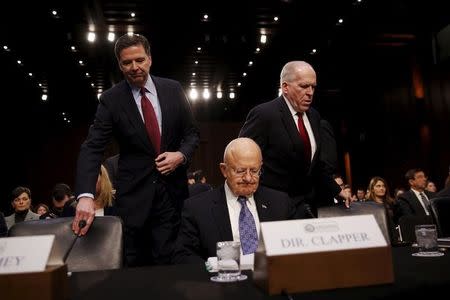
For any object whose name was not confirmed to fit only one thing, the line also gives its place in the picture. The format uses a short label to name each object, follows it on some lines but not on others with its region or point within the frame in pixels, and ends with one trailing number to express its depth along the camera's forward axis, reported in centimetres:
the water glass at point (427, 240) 156
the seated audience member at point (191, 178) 809
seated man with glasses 186
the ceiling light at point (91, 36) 919
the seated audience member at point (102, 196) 301
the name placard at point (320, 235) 108
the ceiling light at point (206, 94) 1400
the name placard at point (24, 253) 103
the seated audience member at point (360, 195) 1114
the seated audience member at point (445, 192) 405
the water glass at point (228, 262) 127
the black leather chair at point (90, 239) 178
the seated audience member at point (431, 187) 797
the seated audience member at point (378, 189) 697
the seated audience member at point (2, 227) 426
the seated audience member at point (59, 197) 617
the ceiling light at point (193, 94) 1373
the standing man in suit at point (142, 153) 203
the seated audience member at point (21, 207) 644
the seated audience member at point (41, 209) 792
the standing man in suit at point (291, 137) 244
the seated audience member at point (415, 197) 596
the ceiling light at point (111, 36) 926
